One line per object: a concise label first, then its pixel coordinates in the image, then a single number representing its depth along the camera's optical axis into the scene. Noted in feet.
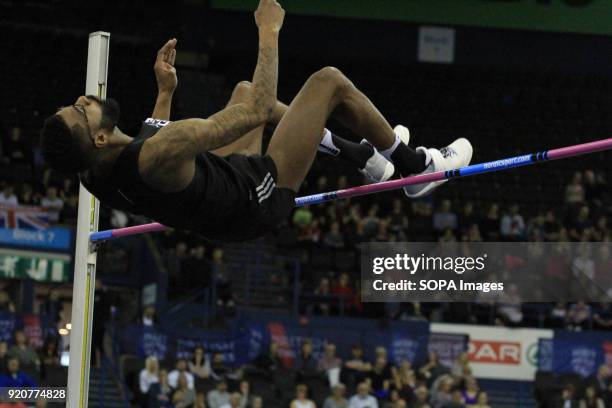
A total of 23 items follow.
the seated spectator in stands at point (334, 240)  54.80
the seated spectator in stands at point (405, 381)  43.11
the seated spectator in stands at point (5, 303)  44.42
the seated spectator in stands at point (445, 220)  57.72
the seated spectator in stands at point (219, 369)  43.74
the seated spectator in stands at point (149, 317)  45.68
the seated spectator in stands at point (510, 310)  49.35
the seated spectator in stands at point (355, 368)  43.65
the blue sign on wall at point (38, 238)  46.68
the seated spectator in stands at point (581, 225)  57.11
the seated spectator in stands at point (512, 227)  57.36
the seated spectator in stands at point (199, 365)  43.47
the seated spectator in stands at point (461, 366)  45.25
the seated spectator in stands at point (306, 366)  44.01
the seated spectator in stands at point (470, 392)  43.29
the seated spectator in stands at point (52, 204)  49.03
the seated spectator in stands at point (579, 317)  51.80
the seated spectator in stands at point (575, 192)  61.16
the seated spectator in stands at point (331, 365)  44.01
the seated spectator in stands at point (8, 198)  47.62
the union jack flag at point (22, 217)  46.83
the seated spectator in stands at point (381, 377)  43.21
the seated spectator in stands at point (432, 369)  44.73
